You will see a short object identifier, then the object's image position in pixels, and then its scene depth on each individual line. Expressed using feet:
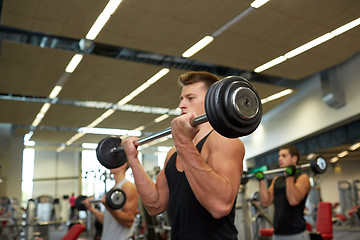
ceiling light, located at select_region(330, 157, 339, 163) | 41.01
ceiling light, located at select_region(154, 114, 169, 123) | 32.43
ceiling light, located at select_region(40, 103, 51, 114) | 27.56
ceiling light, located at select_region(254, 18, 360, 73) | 17.65
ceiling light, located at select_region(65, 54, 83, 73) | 19.16
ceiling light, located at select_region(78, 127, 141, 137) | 36.88
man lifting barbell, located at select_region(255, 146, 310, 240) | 7.72
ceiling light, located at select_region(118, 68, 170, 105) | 22.16
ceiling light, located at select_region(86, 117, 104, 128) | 32.74
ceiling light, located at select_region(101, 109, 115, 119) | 30.11
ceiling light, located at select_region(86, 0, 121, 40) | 14.20
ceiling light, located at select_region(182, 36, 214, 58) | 17.84
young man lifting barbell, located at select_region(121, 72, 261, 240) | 3.14
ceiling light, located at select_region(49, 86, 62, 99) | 24.01
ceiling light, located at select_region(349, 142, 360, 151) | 32.25
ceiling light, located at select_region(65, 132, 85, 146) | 38.72
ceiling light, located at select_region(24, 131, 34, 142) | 37.18
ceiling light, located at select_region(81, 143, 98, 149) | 45.99
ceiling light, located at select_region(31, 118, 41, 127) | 32.08
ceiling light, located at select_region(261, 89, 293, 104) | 27.97
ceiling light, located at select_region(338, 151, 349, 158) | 37.04
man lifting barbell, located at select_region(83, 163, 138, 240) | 7.60
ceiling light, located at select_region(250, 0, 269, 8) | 14.61
